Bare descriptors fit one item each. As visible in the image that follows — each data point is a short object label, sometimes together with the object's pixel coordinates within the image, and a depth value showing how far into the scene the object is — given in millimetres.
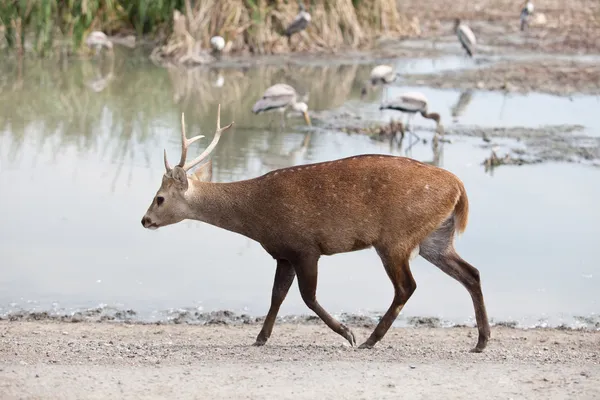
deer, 7727
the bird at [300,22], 23156
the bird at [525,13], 29173
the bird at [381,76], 19953
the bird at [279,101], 16547
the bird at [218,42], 22734
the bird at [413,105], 16219
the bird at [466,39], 23977
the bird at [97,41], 22828
